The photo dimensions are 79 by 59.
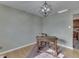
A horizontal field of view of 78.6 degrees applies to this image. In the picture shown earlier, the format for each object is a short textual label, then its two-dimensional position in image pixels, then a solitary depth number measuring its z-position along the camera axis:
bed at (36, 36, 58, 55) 2.16
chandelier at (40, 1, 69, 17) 1.54
